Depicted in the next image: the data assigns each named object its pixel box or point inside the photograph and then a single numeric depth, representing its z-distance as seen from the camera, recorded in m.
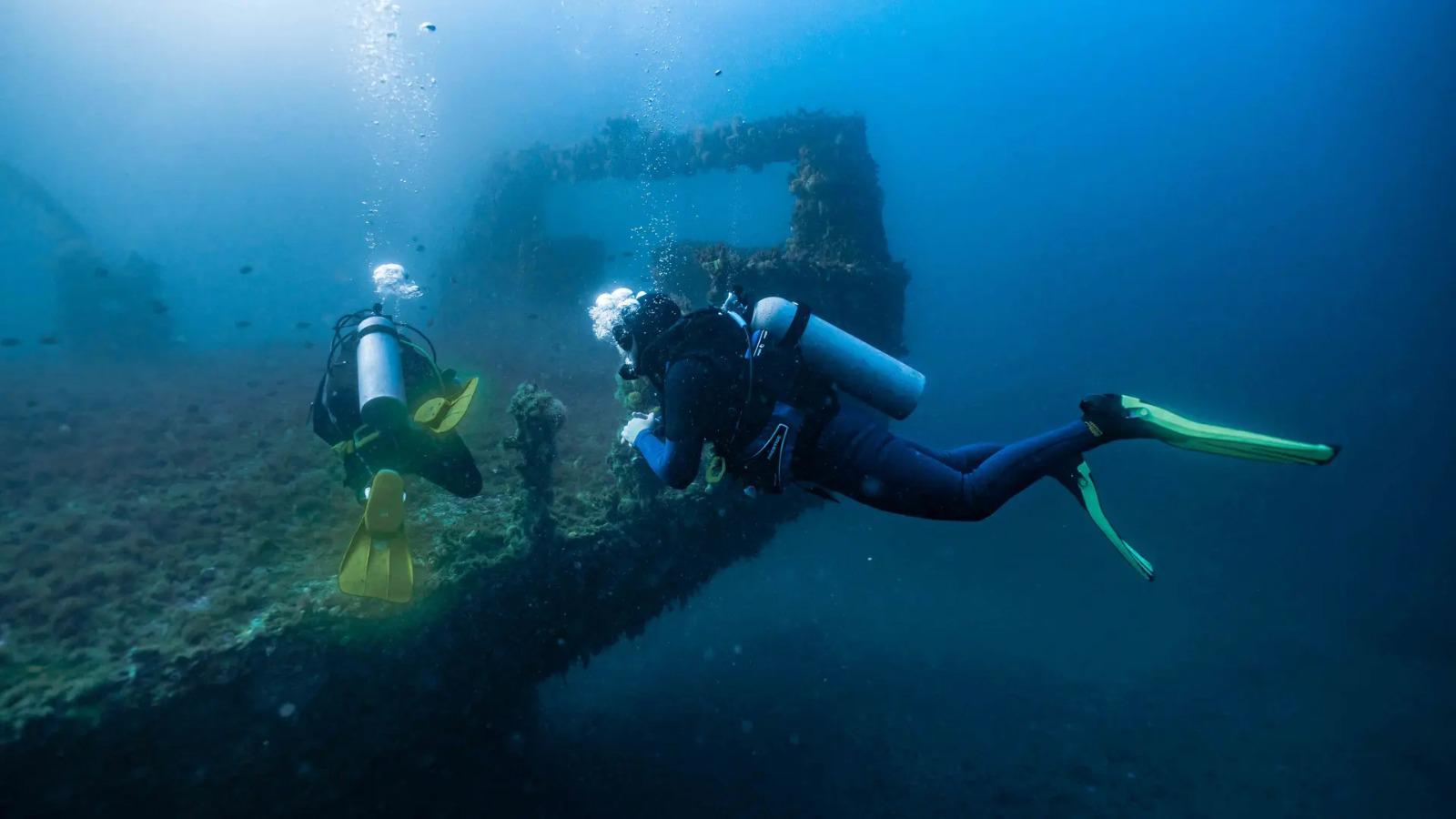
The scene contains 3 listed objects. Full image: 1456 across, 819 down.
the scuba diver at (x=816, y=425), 4.08
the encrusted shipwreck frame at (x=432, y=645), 4.59
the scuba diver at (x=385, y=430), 4.27
